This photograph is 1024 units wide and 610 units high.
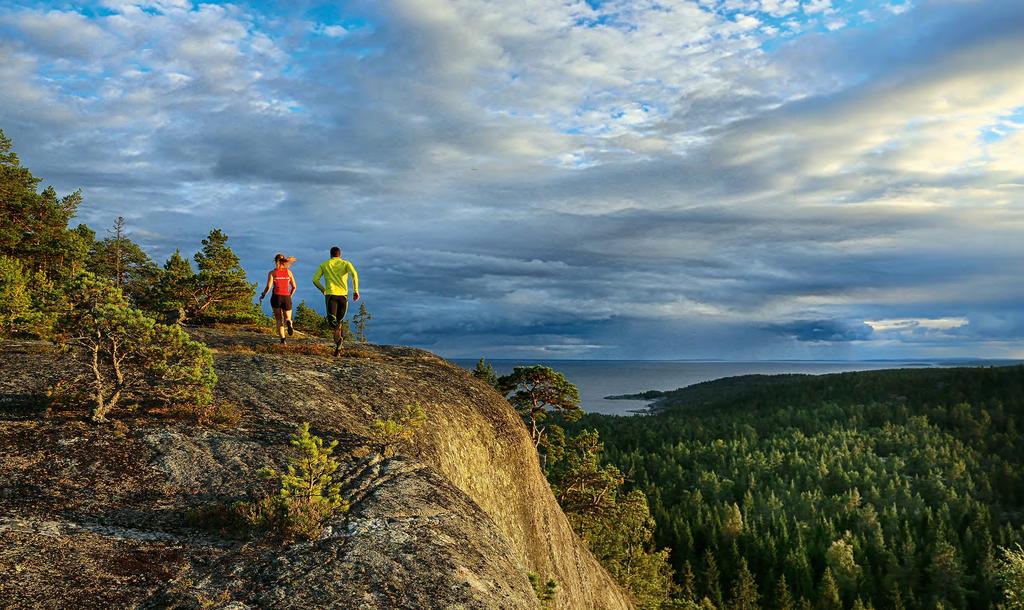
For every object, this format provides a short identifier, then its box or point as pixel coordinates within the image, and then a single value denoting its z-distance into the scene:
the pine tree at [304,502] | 7.91
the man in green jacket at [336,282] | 17.64
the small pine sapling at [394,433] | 10.77
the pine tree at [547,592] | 13.32
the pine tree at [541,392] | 38.03
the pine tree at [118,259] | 52.78
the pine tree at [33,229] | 40.31
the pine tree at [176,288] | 32.78
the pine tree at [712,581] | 88.69
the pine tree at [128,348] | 9.95
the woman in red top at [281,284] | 18.62
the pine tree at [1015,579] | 57.75
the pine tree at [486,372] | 45.50
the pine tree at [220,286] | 33.69
